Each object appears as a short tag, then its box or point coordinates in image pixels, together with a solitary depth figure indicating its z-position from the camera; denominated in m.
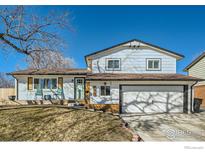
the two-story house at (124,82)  9.89
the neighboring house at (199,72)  14.00
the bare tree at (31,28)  7.36
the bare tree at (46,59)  8.53
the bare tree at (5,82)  16.71
